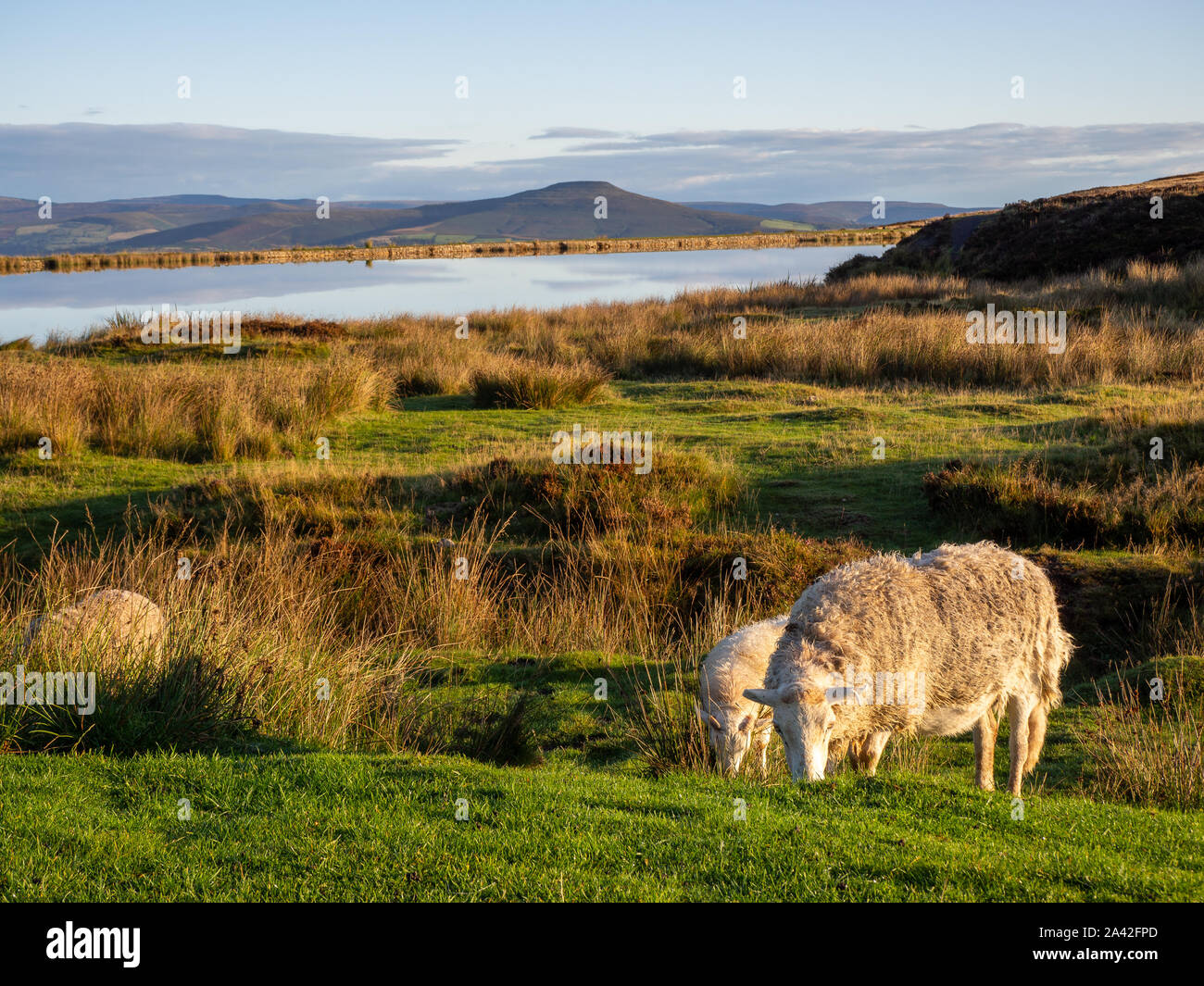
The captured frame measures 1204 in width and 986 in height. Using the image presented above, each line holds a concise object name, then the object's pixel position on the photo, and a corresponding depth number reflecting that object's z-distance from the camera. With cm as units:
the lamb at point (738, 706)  681
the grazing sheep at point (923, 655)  596
